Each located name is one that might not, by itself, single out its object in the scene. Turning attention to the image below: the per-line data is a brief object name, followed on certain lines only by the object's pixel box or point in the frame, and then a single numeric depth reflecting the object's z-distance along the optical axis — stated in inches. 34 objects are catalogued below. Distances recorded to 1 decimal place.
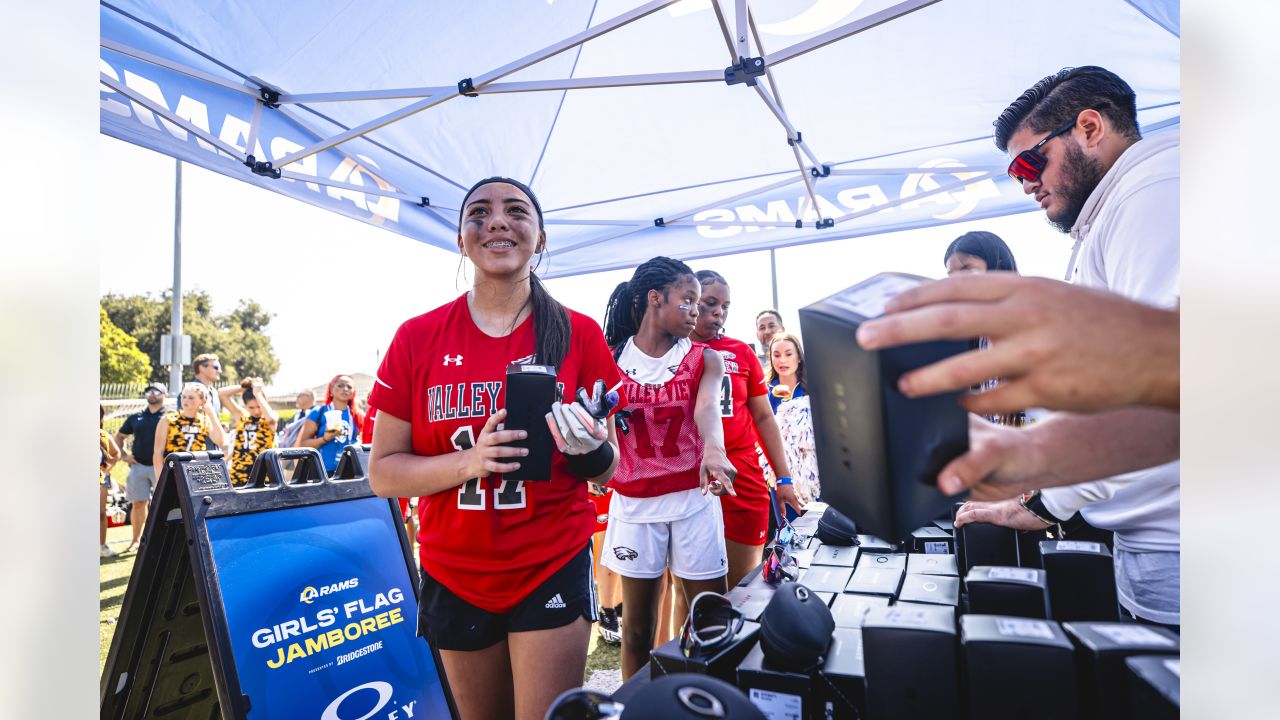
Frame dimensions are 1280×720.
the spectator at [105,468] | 220.5
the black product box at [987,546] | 54.6
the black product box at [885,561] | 58.5
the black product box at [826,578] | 54.4
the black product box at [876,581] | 50.5
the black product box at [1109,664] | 24.4
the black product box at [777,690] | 33.2
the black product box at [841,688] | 32.3
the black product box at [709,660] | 37.3
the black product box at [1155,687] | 21.4
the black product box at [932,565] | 53.8
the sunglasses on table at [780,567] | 60.7
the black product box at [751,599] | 48.1
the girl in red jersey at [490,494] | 54.5
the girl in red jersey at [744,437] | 110.2
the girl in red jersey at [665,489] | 94.1
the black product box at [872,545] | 65.3
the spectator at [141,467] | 226.5
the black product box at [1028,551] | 56.1
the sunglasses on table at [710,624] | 39.1
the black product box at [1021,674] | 24.7
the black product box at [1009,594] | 33.9
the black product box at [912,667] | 26.8
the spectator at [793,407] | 127.5
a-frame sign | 69.0
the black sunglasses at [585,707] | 25.7
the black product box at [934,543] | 69.2
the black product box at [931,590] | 44.8
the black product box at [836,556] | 63.3
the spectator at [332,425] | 216.1
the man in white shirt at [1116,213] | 20.5
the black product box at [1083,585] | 38.2
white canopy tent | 106.6
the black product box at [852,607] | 42.1
